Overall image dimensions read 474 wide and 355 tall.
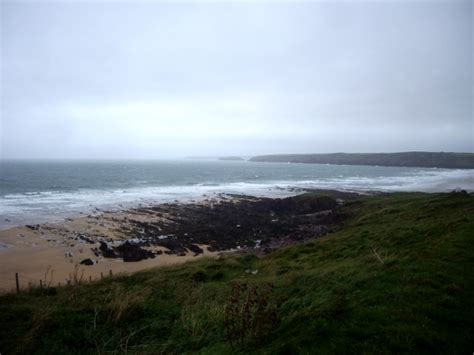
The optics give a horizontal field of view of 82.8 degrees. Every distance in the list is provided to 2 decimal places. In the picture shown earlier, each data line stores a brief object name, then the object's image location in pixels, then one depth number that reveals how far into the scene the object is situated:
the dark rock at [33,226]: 27.93
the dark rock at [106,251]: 21.41
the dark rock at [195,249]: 23.17
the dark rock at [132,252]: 21.09
